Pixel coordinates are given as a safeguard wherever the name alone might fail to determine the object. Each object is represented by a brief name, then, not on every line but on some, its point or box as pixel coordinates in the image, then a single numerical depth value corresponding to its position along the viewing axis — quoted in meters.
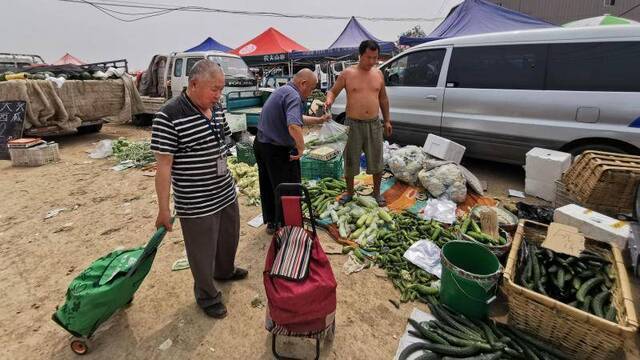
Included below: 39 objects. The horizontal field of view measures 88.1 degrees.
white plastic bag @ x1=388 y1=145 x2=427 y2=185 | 4.93
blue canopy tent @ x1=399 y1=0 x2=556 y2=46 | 10.89
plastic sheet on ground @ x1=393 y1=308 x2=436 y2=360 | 2.29
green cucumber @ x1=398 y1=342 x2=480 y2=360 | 2.16
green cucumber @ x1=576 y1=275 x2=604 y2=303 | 2.29
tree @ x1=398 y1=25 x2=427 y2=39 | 36.38
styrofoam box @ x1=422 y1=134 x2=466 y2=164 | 5.02
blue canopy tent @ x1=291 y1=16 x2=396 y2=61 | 15.08
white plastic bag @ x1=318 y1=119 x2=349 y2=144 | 4.63
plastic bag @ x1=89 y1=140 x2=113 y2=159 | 7.71
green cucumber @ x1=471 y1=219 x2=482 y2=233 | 3.42
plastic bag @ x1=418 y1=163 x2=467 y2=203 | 4.44
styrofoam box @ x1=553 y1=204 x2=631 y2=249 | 3.21
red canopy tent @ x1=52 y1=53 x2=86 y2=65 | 27.47
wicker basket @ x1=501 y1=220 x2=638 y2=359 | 1.99
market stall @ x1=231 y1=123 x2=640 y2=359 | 2.19
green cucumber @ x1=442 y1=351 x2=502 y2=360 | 2.12
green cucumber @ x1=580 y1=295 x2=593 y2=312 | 2.21
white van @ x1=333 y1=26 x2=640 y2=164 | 4.04
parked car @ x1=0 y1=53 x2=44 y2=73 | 12.90
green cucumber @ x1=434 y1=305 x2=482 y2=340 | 2.32
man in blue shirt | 3.13
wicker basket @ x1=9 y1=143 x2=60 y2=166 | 6.95
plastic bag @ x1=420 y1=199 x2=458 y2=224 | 4.01
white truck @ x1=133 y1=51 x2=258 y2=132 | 9.90
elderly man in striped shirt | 2.07
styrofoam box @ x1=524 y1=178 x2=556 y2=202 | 4.56
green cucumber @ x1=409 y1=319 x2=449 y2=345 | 2.29
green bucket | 2.40
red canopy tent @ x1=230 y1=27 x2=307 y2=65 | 16.92
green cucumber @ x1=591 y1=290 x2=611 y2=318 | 2.16
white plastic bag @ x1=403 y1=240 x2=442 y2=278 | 3.15
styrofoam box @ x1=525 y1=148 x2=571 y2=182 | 4.37
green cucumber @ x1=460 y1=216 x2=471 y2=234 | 3.40
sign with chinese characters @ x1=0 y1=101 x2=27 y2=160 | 7.55
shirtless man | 4.08
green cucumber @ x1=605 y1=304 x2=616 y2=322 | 2.09
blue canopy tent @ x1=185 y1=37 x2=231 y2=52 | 21.23
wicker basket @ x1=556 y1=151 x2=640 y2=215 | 3.57
